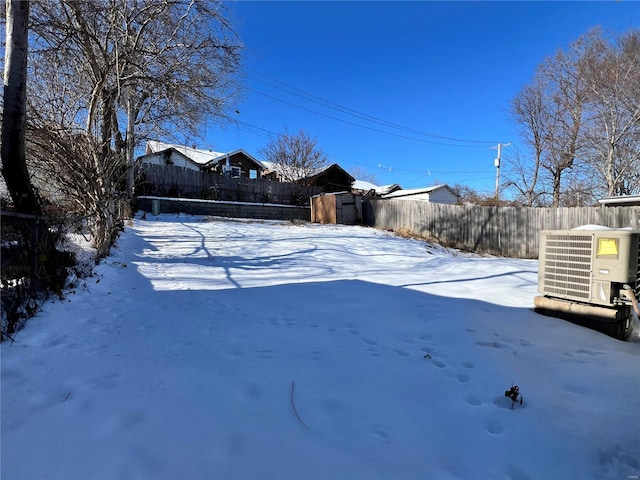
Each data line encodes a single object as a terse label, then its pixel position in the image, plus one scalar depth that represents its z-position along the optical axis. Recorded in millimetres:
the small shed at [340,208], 15812
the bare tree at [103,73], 5656
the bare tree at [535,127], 19750
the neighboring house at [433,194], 30719
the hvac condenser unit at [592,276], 3193
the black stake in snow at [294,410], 1809
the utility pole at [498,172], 23256
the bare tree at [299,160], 30047
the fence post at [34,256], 3135
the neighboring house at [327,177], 29136
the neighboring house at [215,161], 27355
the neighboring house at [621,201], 10625
